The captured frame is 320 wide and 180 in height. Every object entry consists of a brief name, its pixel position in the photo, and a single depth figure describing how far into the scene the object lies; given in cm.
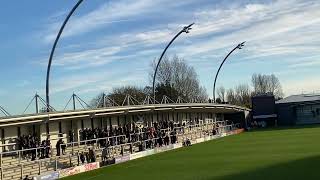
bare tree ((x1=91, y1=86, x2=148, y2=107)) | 10306
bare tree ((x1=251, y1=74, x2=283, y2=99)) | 15712
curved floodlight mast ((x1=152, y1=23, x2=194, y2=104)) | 4836
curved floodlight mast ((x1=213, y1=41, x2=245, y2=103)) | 7031
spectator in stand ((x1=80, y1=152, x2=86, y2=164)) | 3491
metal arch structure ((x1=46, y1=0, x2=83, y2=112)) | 2932
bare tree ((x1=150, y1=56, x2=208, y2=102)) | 10156
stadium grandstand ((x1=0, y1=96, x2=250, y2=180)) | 3185
